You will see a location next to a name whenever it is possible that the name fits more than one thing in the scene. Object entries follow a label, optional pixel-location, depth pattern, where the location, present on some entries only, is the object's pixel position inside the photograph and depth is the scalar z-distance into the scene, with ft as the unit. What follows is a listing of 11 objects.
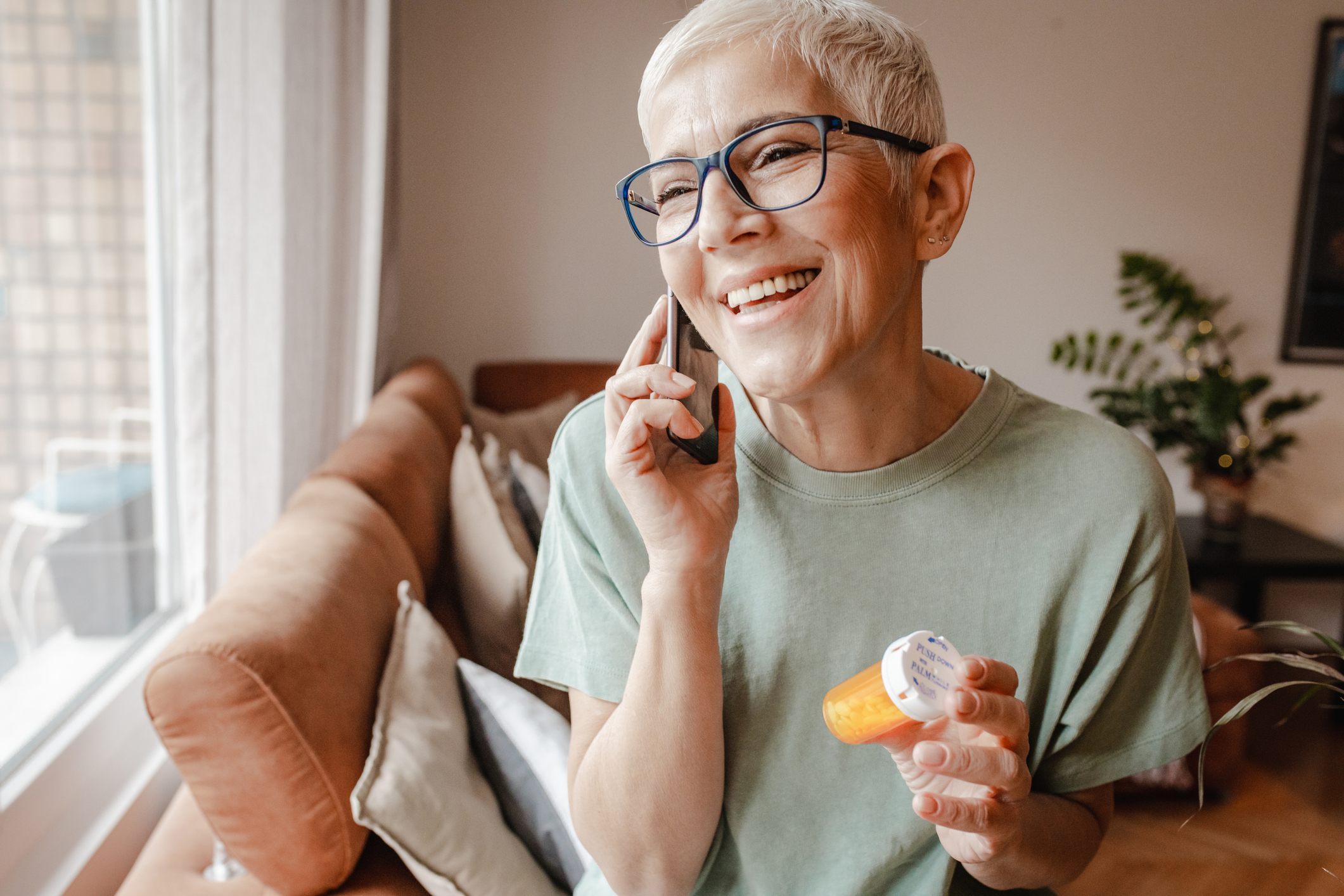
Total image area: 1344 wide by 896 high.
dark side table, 9.43
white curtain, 4.51
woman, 2.39
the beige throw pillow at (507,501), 5.27
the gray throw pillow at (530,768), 3.28
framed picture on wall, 11.20
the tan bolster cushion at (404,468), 5.04
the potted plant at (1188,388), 10.00
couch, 2.69
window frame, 3.67
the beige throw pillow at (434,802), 2.90
